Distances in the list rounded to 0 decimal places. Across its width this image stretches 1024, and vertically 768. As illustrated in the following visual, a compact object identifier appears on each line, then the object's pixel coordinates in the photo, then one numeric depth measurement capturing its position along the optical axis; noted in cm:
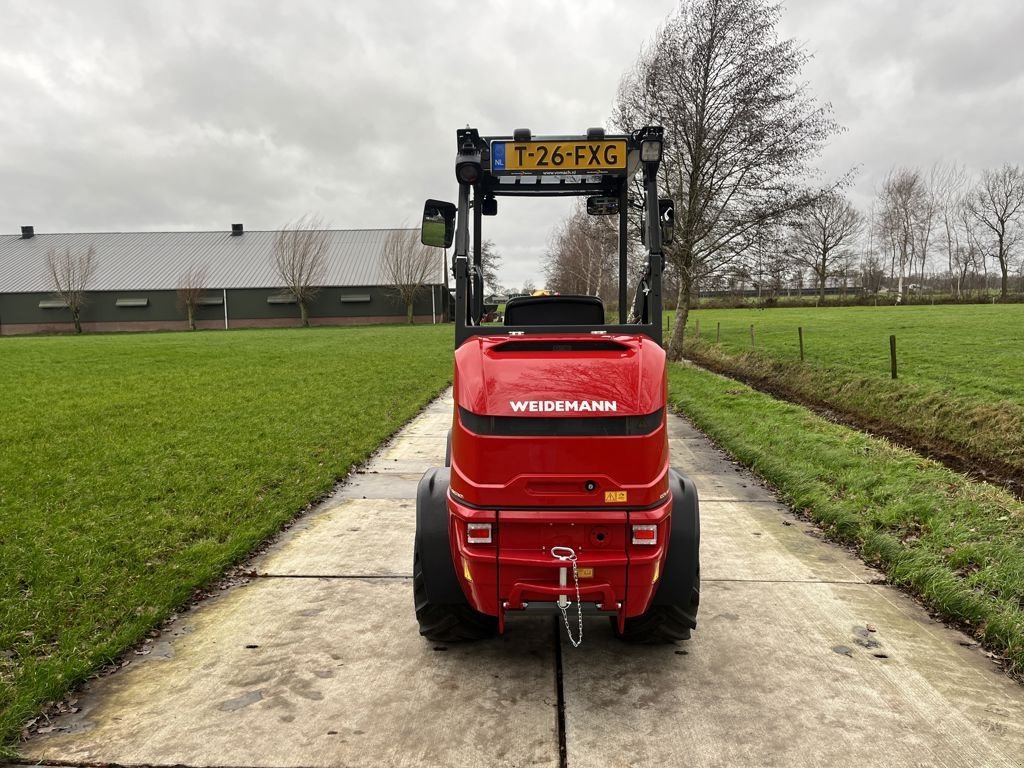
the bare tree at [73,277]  4709
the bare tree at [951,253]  5947
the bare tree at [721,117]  1634
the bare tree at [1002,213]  5322
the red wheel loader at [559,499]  281
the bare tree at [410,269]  4909
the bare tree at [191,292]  4772
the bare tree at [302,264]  4862
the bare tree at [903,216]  5948
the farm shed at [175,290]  4847
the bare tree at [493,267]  6242
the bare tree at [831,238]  5516
